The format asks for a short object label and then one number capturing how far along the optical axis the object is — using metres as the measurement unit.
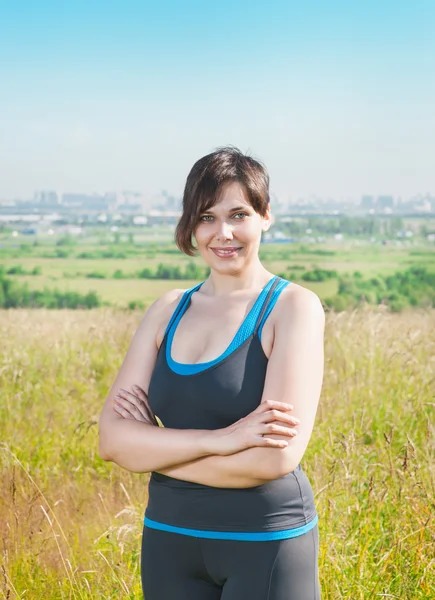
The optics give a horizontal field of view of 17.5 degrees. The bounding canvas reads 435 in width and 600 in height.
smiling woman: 2.43
